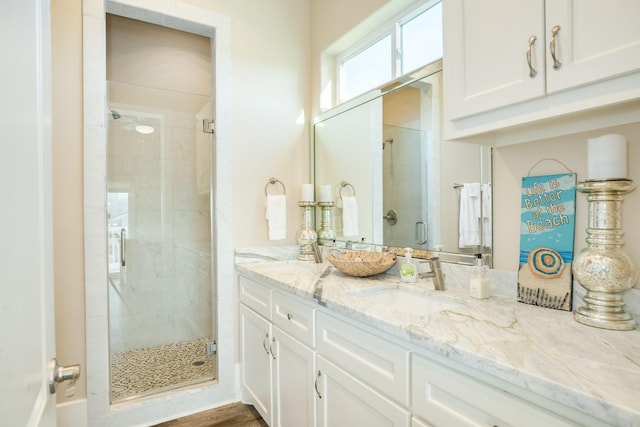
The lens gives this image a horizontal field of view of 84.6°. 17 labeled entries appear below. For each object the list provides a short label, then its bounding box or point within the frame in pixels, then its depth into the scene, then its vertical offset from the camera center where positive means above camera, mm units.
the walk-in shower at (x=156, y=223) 2352 -85
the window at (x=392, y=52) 1941 +994
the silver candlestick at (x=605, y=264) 1002 -161
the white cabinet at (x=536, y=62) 856 +416
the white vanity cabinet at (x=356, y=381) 800 -529
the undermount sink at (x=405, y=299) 1443 -393
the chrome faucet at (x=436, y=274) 1515 -281
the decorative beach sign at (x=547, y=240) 1203 -112
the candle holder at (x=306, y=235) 2490 -181
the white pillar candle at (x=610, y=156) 1005 +150
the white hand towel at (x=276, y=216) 2451 -40
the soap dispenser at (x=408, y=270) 1681 -292
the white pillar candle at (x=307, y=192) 2531 +128
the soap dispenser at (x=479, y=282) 1354 -284
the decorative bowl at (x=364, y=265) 1784 -285
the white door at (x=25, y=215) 495 -7
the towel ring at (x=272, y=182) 2504 +203
